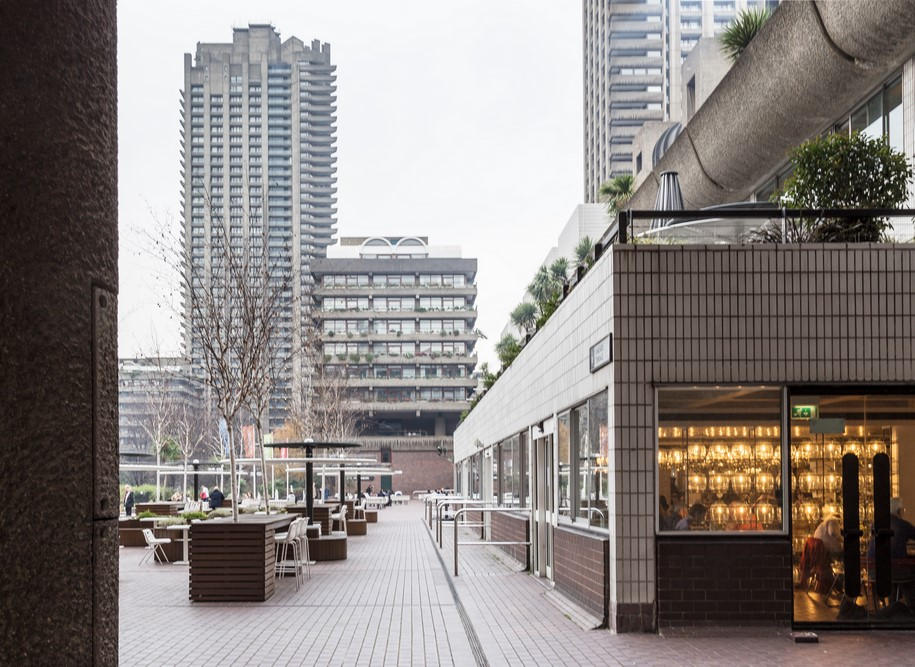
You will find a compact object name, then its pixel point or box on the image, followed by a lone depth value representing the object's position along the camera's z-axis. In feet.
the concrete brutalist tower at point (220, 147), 626.64
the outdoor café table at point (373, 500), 174.10
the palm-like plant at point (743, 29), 97.40
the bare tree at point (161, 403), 186.37
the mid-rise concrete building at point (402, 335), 363.56
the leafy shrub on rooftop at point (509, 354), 87.33
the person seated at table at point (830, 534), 37.70
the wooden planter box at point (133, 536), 92.38
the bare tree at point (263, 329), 77.99
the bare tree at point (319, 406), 186.13
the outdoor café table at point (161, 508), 109.50
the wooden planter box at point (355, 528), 107.45
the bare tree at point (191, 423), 230.66
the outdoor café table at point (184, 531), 72.08
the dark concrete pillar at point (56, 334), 4.19
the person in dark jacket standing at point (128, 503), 126.21
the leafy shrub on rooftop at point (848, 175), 42.96
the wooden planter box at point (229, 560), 48.57
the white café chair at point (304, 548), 61.65
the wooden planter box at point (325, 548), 74.69
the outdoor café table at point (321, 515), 84.78
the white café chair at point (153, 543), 68.98
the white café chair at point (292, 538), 56.18
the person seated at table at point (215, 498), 109.40
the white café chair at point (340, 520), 91.86
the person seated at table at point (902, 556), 37.47
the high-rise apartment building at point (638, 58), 403.95
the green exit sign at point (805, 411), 38.01
